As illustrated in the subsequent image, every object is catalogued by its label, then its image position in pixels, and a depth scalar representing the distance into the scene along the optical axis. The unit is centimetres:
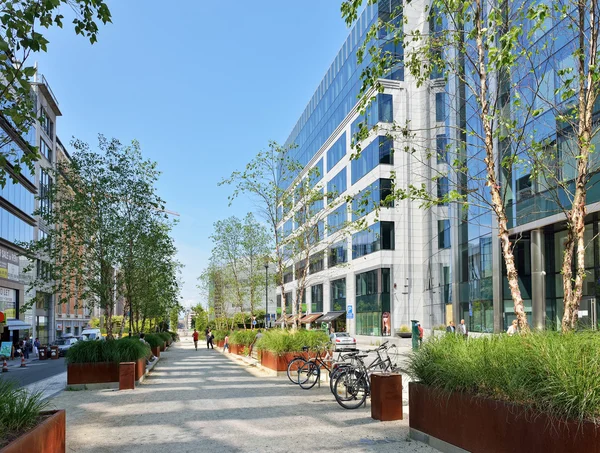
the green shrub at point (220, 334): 5276
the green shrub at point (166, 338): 5073
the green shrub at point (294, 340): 1970
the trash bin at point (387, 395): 1064
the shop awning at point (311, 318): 6856
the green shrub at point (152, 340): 3394
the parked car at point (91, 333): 5185
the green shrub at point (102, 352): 1781
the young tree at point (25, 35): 615
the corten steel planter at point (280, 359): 2009
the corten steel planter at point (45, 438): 585
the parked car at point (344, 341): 3717
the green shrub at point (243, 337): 3378
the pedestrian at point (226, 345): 4373
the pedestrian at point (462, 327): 3243
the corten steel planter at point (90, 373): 1753
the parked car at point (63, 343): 4684
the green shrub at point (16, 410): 648
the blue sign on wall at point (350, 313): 4391
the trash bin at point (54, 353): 4403
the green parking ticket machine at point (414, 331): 3219
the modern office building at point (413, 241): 2897
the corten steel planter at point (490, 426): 566
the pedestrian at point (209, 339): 5266
